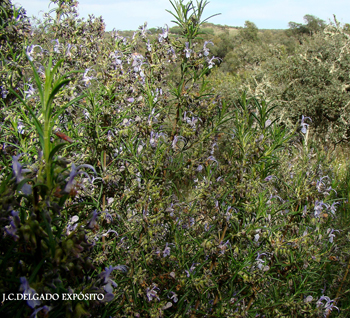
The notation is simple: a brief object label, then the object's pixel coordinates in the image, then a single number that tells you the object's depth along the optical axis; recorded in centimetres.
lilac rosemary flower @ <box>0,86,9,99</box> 58
